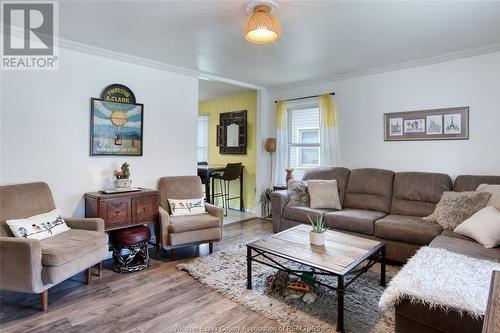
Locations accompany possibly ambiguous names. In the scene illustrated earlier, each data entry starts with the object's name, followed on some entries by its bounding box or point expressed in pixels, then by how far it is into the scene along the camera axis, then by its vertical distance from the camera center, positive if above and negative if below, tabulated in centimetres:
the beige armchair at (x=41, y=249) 198 -65
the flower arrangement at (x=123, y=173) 310 -11
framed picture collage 325 +51
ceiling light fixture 199 +101
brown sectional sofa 267 -56
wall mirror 541 +63
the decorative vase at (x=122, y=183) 309 -22
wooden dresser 279 -46
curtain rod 459 +110
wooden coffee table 191 -68
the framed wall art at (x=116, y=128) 311 +41
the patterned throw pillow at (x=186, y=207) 336 -52
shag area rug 195 -108
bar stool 511 -25
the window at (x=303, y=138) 462 +45
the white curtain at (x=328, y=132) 424 +49
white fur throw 144 -67
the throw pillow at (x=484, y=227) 224 -52
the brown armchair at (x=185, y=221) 299 -63
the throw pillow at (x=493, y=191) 252 -24
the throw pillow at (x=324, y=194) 371 -39
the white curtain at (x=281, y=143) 484 +37
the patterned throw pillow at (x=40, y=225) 222 -52
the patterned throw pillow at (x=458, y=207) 265 -40
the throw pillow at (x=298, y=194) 385 -41
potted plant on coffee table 234 -59
